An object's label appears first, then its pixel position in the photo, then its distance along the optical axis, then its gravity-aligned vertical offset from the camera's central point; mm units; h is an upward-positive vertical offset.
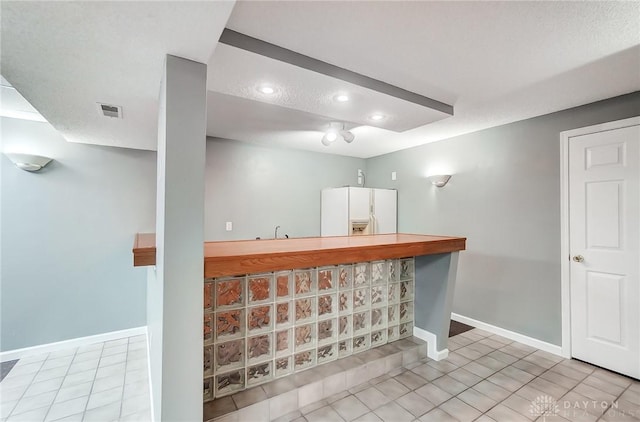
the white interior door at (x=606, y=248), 2359 -299
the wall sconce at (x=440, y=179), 3721 +451
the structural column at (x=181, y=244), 1356 -147
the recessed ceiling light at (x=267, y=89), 2012 +895
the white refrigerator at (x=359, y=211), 4160 +36
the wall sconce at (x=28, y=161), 2699 +505
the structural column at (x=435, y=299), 2529 -781
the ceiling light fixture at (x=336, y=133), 3203 +921
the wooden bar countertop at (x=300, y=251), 1506 -240
